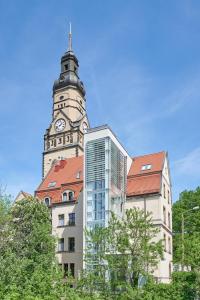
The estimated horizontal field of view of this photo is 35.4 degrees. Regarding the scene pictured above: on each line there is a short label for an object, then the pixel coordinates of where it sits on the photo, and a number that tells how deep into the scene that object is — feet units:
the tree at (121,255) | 66.09
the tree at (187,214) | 124.66
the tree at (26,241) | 61.66
